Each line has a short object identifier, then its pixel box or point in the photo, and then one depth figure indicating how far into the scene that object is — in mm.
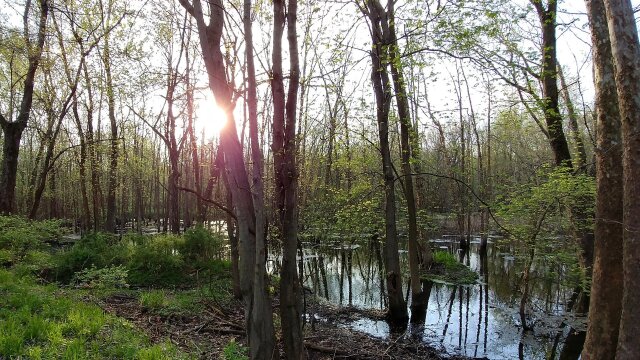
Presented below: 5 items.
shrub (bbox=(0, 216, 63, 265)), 9320
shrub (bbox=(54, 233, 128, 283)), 10602
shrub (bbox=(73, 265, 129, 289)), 7288
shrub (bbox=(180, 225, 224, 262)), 12039
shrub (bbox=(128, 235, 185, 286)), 10828
